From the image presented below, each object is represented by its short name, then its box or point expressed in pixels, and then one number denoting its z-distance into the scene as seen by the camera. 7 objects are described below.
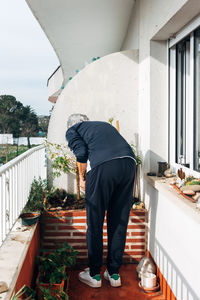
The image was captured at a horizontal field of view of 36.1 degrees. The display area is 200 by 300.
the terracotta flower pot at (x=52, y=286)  2.59
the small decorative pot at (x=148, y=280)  2.96
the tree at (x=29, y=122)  49.97
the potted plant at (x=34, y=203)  3.03
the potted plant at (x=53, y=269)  2.61
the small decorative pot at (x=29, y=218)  2.98
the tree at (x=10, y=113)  51.22
